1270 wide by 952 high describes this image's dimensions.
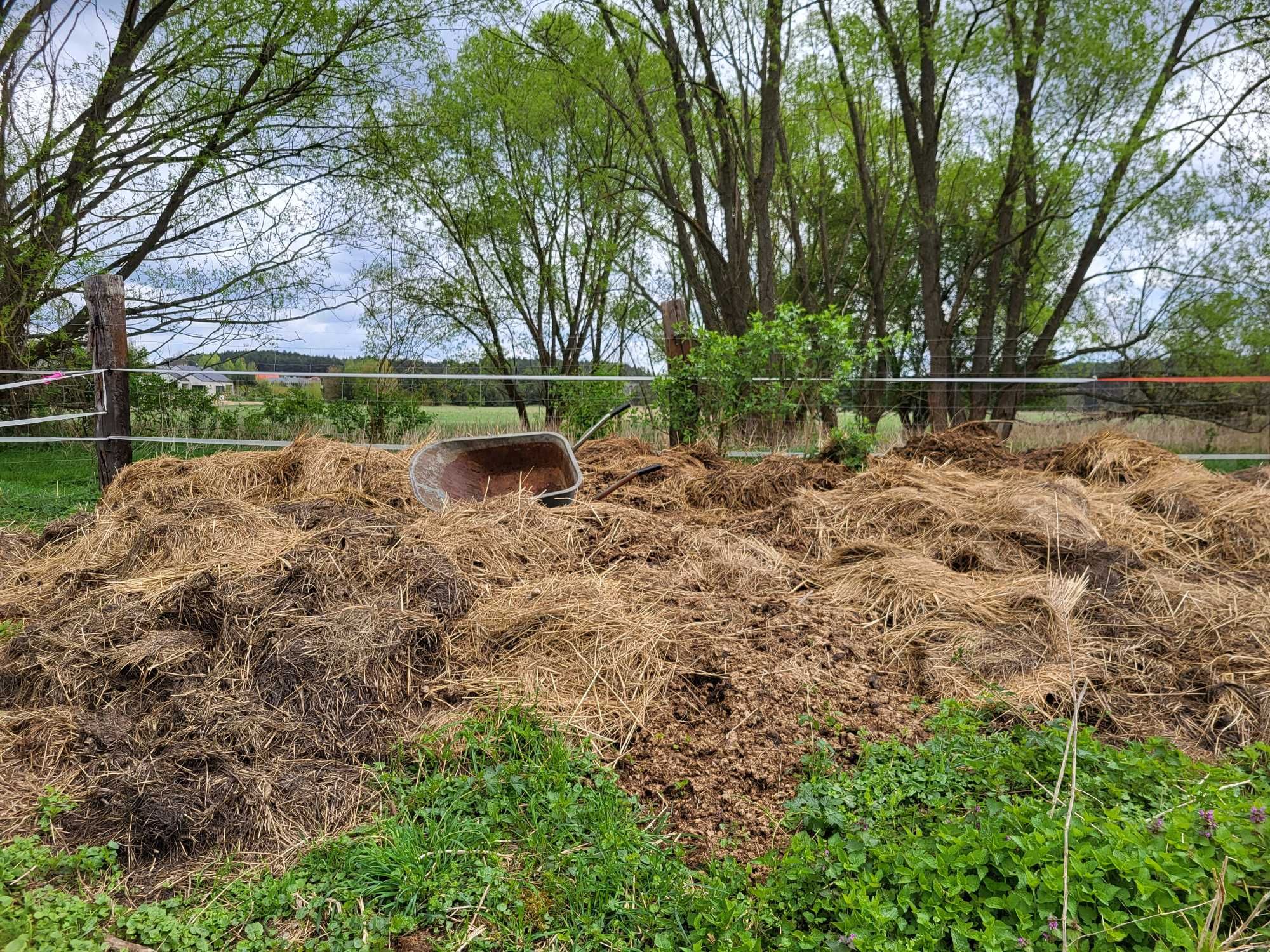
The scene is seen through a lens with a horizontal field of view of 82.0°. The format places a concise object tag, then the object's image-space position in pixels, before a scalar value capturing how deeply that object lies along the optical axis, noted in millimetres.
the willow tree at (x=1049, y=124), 9484
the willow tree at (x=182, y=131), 8336
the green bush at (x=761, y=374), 6344
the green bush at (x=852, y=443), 5648
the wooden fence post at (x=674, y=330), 7129
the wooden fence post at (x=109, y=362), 6406
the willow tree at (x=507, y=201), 11734
